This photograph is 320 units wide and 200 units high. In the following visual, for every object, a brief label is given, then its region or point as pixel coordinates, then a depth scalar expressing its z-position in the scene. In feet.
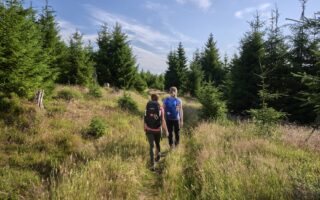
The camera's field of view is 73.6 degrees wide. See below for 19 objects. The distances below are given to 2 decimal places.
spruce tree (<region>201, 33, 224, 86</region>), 108.46
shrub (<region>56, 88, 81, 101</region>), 43.91
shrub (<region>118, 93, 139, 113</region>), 45.45
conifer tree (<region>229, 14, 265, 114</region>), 50.89
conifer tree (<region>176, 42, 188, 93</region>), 101.18
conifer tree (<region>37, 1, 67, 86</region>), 55.60
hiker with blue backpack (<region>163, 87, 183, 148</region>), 26.42
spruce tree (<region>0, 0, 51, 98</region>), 30.86
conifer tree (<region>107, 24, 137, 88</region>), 68.67
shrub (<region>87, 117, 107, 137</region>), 28.82
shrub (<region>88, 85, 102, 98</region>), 50.10
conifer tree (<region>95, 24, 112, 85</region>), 69.44
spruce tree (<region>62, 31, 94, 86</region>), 58.97
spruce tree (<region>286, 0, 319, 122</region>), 46.15
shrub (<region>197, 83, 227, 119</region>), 41.92
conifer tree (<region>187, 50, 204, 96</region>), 95.89
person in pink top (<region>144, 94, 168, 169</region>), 22.54
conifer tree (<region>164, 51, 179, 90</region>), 106.03
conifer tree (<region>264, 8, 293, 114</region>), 48.61
